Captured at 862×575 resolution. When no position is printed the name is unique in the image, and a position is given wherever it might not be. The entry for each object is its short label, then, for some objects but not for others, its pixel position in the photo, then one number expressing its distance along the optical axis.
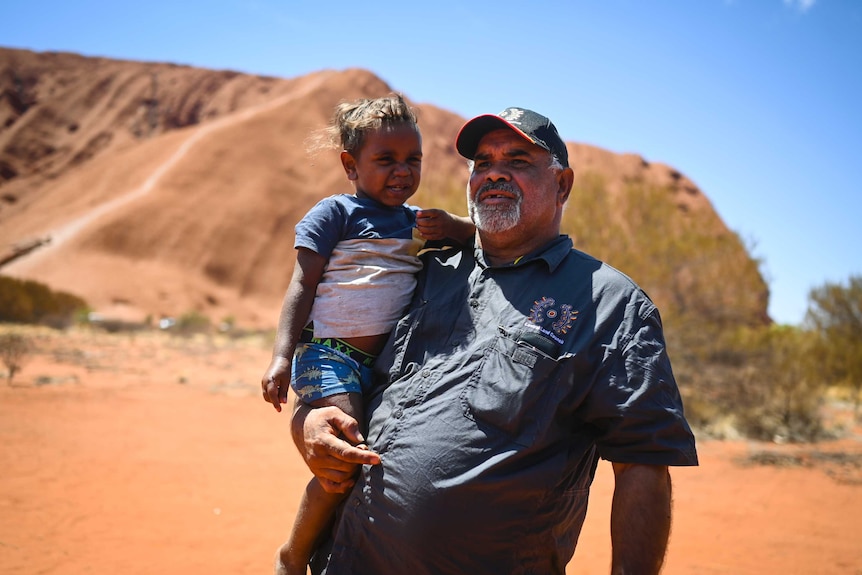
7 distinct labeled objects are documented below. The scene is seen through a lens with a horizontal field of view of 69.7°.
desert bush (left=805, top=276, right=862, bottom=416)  14.63
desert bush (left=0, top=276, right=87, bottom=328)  27.41
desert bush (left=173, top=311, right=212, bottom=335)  30.77
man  1.96
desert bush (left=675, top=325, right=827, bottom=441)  11.34
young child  2.46
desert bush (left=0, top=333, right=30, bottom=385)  13.02
